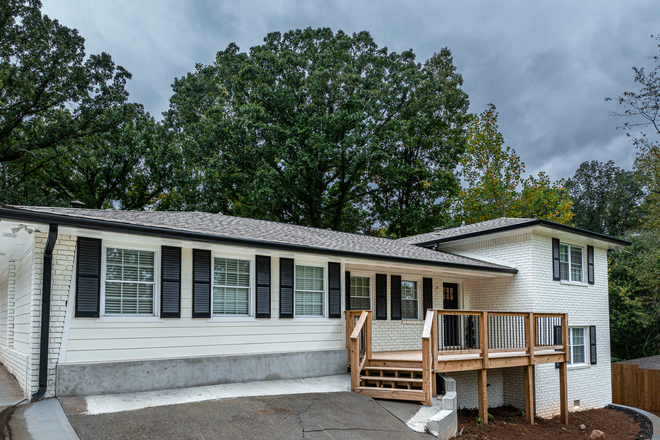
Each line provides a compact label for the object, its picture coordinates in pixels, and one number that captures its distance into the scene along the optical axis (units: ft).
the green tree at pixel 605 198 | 116.16
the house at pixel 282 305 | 22.58
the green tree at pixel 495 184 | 83.51
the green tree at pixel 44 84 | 63.36
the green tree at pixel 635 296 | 71.00
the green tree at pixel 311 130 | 73.72
